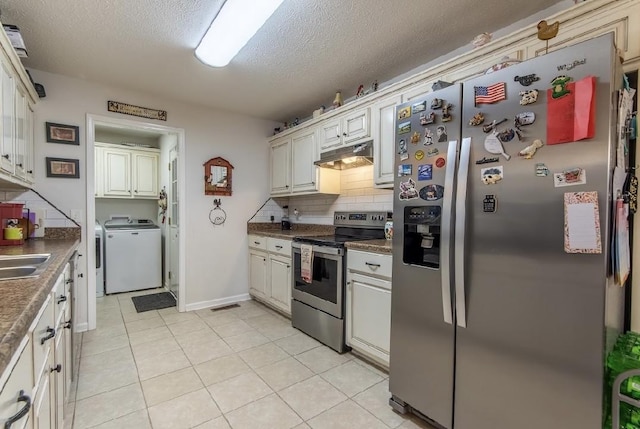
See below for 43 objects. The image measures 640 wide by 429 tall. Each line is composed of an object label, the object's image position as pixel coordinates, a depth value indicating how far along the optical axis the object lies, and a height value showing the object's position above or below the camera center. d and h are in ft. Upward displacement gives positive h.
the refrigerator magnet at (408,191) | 5.50 +0.35
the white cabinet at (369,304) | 6.98 -2.30
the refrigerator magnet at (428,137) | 5.29 +1.27
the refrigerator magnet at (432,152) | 5.19 +1.00
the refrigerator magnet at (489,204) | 4.40 +0.09
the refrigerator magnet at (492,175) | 4.35 +0.52
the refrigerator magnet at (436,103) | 5.13 +1.82
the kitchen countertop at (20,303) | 1.99 -0.84
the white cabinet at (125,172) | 14.64 +1.83
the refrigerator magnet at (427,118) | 5.24 +1.60
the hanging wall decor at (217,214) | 12.19 -0.21
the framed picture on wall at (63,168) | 9.20 +1.24
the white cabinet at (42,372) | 2.16 -1.55
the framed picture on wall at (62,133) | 9.18 +2.29
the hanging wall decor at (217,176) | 11.98 +1.30
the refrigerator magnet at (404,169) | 5.61 +0.75
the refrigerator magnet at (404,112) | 5.70 +1.85
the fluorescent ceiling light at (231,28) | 5.75 +3.81
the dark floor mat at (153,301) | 11.96 -3.87
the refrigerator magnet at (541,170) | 3.92 +0.53
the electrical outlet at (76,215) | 9.56 -0.22
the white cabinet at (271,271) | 10.52 -2.33
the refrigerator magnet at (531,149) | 3.99 +0.82
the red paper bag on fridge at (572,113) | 3.56 +1.19
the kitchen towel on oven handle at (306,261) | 9.07 -1.57
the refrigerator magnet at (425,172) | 5.26 +0.67
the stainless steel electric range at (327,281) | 8.21 -2.08
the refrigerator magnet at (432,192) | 5.09 +0.30
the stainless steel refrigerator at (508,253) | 3.60 -0.60
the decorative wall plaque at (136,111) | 10.12 +3.38
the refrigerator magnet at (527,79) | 4.06 +1.78
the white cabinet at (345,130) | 8.81 +2.48
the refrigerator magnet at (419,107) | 5.40 +1.85
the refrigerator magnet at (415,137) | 5.49 +1.31
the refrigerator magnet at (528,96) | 4.02 +1.53
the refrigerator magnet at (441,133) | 5.06 +1.29
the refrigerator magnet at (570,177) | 3.63 +0.41
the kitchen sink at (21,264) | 4.60 -0.94
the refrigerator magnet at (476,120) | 4.59 +1.38
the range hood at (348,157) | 8.55 +1.60
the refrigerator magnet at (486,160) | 4.40 +0.74
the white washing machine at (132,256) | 13.69 -2.23
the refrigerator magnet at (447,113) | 4.99 +1.61
